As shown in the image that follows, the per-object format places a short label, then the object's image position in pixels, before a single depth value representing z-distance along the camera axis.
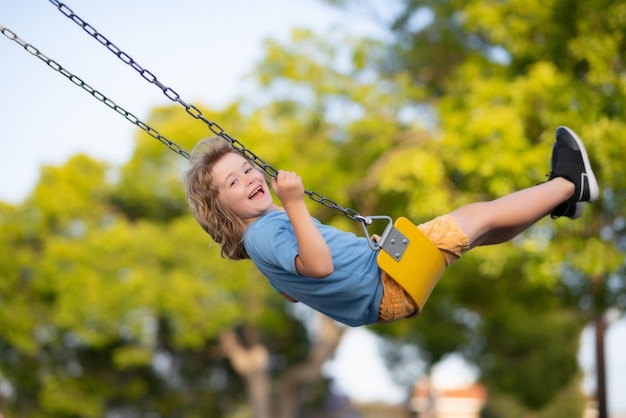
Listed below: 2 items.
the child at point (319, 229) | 3.48
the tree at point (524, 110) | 11.06
